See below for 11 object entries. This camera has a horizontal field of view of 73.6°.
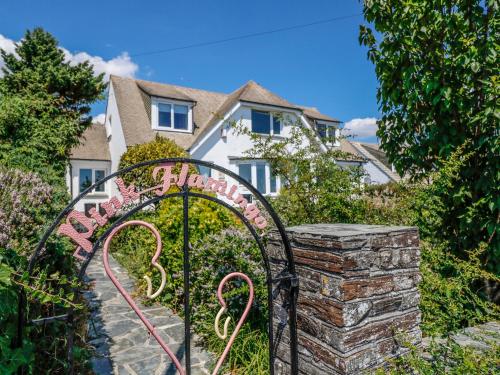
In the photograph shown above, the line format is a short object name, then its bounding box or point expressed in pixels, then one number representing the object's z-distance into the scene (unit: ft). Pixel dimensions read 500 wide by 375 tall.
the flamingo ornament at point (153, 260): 6.45
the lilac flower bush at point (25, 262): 5.28
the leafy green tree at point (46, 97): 22.00
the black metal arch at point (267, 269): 6.53
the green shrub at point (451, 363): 6.28
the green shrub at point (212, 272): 11.66
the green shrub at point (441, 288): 7.80
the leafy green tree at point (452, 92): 11.09
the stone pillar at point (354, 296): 7.04
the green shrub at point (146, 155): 35.88
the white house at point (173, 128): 51.11
